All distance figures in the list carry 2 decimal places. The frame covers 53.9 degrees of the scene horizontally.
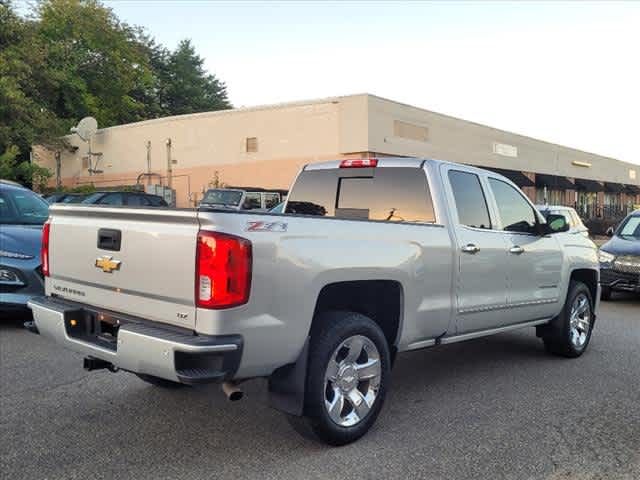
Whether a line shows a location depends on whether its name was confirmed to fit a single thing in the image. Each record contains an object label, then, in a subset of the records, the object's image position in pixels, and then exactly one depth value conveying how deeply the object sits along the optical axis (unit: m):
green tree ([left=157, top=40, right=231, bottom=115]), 59.06
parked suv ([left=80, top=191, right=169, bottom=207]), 16.41
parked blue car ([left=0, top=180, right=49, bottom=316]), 6.92
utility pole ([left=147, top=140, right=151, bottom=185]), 37.66
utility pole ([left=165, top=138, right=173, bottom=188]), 36.88
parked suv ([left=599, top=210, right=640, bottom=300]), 10.05
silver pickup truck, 3.29
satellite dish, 36.97
